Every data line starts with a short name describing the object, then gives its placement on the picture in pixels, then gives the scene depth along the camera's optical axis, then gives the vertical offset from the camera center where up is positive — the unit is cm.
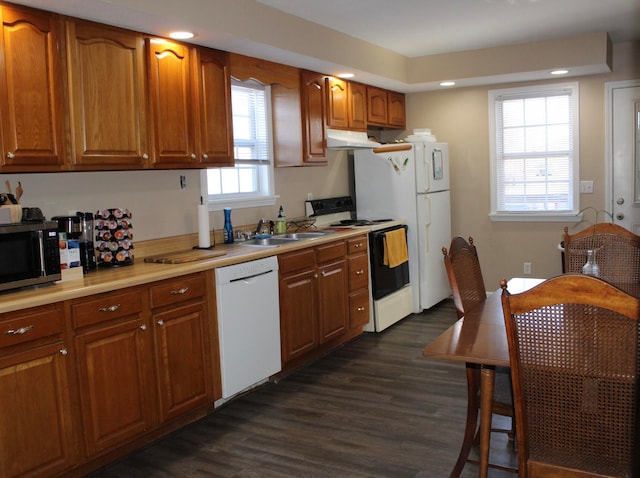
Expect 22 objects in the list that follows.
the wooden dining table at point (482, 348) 208 -57
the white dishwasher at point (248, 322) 355 -78
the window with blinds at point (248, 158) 450 +26
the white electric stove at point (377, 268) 522 -71
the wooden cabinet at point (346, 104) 522 +75
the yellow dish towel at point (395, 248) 527 -54
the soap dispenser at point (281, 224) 486 -26
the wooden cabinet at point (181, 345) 316 -80
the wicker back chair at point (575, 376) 174 -59
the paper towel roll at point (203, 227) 393 -21
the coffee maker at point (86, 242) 323 -22
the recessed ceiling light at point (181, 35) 346 +91
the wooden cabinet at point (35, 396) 246 -81
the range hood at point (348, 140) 524 +43
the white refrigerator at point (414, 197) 570 -10
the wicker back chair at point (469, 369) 255 -82
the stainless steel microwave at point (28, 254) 262 -23
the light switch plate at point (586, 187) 580 -8
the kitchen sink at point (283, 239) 446 -36
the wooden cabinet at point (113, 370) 278 -81
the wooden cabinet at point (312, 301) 410 -79
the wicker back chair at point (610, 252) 334 -41
